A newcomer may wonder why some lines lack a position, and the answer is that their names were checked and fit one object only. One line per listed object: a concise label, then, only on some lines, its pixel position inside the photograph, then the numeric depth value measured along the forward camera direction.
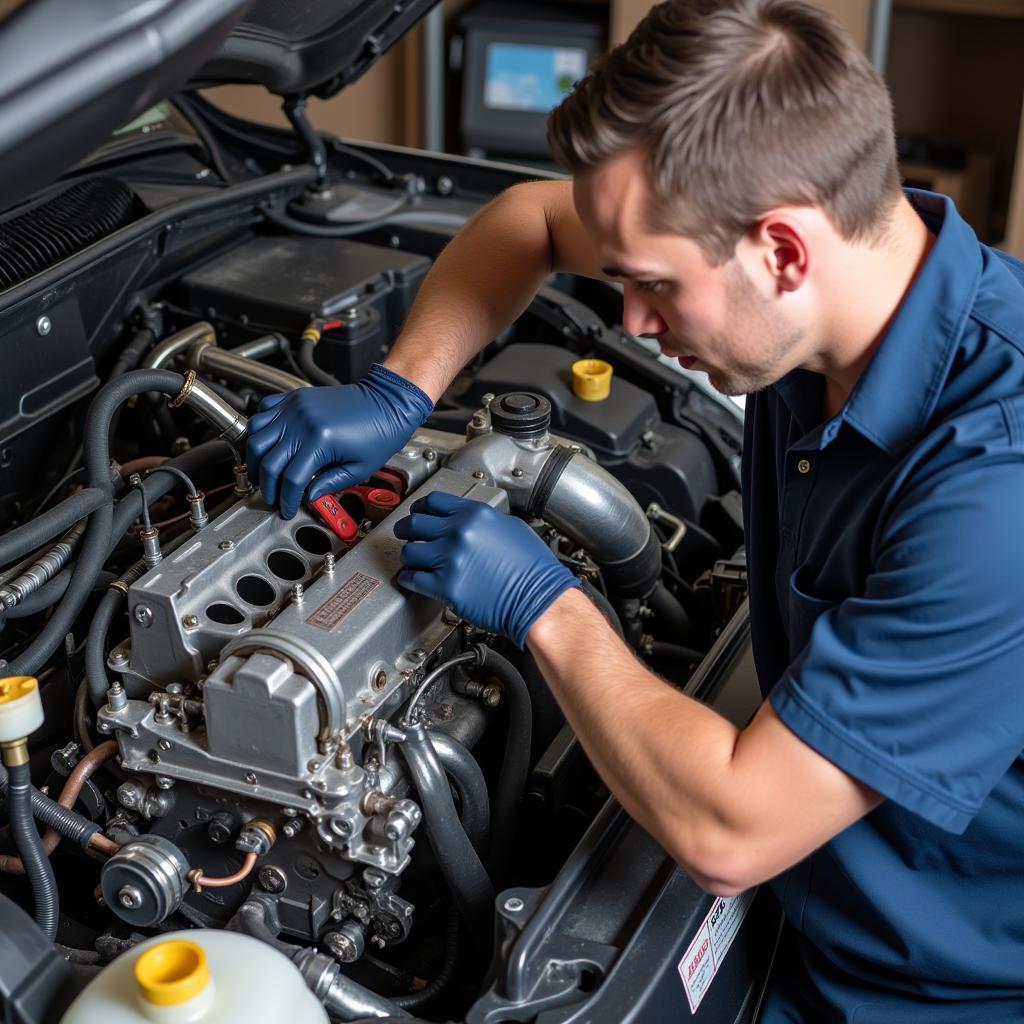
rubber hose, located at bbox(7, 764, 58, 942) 1.12
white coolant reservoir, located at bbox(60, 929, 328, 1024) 0.94
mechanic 1.07
